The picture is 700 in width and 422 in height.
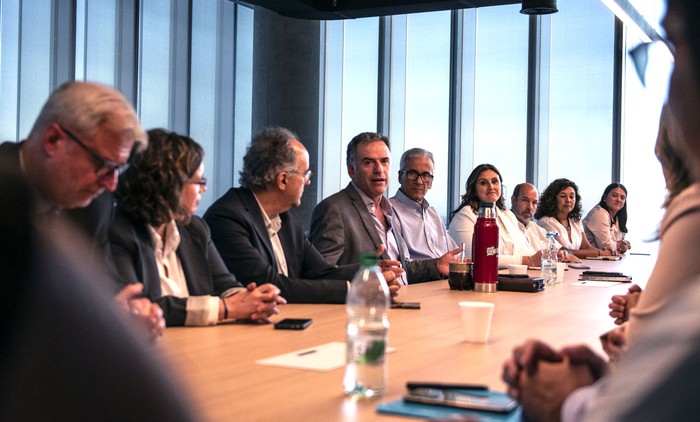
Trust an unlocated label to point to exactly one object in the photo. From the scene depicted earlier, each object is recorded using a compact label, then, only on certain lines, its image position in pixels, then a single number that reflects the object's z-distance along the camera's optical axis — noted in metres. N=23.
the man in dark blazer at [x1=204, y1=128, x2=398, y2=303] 3.17
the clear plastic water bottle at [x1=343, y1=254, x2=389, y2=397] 1.54
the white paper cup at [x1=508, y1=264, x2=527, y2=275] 4.22
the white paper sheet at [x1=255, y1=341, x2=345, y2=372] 1.82
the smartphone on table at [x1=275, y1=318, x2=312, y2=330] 2.41
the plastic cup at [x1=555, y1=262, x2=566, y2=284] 4.37
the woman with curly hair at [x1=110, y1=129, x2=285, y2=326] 2.44
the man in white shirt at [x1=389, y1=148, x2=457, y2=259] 5.23
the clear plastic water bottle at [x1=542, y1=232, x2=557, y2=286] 4.23
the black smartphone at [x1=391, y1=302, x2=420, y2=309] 3.02
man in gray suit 4.23
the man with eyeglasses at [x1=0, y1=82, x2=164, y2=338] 2.35
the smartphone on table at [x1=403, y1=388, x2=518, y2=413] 1.45
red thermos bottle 3.52
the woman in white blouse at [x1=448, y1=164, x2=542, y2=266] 5.42
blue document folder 1.41
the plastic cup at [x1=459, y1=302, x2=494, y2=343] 2.21
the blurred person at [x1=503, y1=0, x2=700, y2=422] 0.73
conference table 1.46
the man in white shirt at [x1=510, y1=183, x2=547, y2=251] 7.29
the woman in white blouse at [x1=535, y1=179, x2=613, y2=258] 8.29
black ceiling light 6.29
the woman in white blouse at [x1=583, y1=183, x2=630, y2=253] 8.82
